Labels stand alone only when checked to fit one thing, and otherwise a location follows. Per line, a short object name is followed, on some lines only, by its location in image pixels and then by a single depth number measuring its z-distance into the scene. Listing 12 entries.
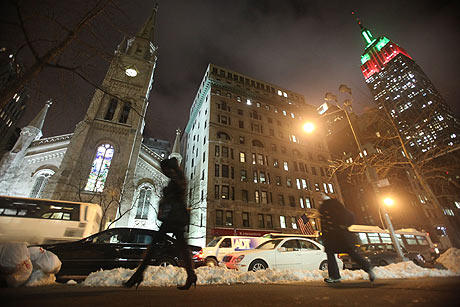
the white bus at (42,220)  8.99
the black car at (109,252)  6.43
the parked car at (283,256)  7.79
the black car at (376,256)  12.61
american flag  27.29
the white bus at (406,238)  19.23
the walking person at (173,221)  3.77
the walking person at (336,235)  5.13
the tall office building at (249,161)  27.39
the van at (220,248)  10.31
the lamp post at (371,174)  10.17
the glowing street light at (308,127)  12.70
